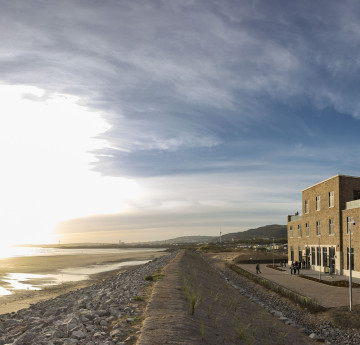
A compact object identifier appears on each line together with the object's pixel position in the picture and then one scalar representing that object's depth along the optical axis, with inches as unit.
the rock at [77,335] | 459.5
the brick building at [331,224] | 1561.3
